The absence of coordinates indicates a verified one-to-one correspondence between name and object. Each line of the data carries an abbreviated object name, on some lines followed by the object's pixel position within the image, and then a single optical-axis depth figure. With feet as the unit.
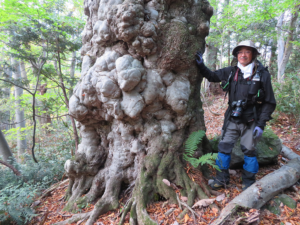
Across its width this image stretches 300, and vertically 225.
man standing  9.30
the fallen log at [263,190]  7.20
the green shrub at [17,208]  10.34
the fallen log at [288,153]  12.74
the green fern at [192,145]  9.31
